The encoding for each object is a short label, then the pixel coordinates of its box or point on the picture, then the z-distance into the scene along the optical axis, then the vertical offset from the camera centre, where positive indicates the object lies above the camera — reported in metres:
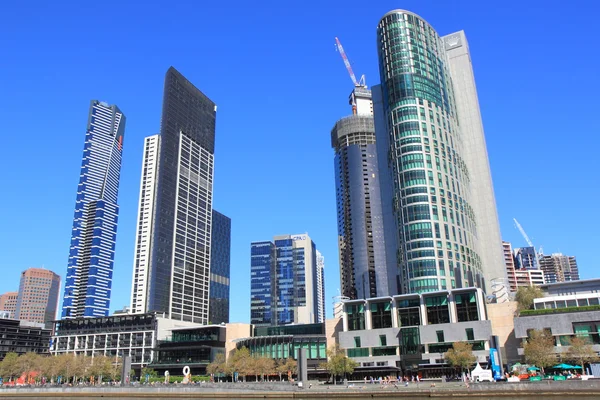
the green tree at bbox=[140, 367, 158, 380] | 171.62 -0.62
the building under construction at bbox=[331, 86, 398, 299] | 188.50 +31.29
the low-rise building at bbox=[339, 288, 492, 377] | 120.62 +7.57
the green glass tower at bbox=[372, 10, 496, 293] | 162.88 +62.55
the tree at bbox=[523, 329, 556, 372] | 95.19 +1.63
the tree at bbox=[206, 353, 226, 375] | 143.76 +0.25
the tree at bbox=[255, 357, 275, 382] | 135.38 +0.14
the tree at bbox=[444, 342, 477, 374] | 108.06 +0.94
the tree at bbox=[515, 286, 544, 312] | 122.88 +15.02
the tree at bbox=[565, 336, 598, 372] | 92.88 +0.63
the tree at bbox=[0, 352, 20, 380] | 168.88 +2.13
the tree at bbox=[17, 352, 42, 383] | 169.25 +2.78
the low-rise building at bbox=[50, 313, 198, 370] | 194.25 +9.02
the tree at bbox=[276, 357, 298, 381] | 136.60 -0.30
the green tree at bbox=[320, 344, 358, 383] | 117.44 -0.06
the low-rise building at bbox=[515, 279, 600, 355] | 105.44 +7.80
